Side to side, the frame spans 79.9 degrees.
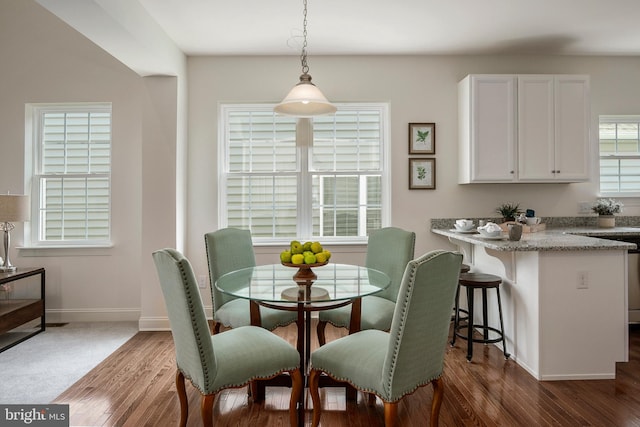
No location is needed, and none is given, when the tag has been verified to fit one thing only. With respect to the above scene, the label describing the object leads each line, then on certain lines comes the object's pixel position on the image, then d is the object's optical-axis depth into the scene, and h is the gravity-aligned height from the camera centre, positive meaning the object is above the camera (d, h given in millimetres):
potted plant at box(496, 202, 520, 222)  3922 +41
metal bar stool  2881 -603
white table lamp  3436 +21
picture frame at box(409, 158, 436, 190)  4004 +416
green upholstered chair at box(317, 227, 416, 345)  2527 -439
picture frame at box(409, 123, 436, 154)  3990 +792
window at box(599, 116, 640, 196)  4129 +654
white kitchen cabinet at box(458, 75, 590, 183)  3676 +857
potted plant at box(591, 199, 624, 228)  3852 +55
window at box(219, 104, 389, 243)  4059 +499
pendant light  2322 +727
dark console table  3307 -857
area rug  2512 -1145
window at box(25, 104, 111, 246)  4016 +415
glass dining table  1951 -405
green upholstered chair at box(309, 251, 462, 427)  1608 -599
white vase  3848 -47
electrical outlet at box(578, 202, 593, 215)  4062 +88
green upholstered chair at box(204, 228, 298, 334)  2562 -411
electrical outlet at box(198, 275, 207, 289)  3930 -690
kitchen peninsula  2617 -657
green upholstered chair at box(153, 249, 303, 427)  1695 -669
